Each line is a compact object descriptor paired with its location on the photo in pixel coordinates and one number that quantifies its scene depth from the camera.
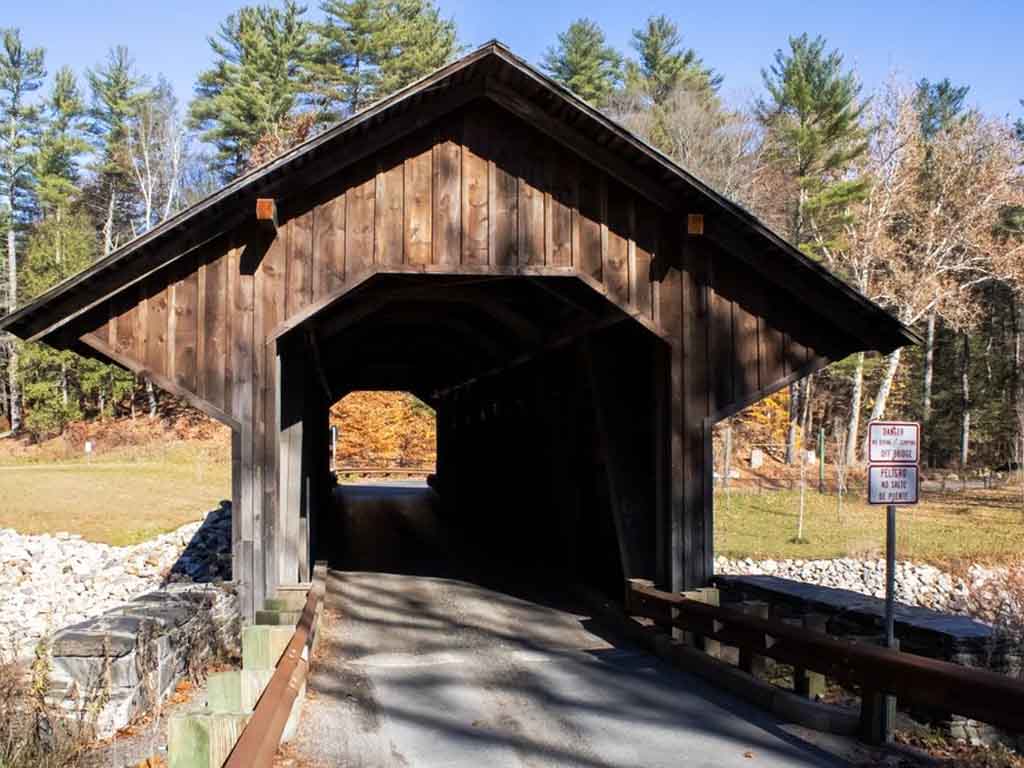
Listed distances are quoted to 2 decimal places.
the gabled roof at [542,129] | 8.18
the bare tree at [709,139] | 39.88
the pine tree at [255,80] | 44.62
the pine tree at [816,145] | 37.44
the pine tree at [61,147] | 47.91
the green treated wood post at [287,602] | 8.45
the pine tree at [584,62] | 48.69
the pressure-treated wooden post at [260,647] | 5.77
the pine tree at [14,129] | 46.84
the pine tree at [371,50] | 43.88
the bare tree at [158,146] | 48.94
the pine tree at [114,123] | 49.53
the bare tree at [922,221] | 33.56
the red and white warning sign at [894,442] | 6.36
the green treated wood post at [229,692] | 4.36
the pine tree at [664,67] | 49.62
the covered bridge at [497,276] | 8.49
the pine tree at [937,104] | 49.22
